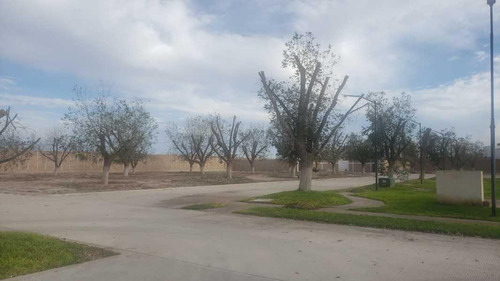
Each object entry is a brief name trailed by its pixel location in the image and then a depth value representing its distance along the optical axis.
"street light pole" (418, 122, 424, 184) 34.87
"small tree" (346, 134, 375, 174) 54.97
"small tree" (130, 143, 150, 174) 36.74
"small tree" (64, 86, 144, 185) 27.19
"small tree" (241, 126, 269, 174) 56.34
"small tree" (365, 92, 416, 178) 30.97
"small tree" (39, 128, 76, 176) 40.43
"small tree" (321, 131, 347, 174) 53.09
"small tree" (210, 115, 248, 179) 40.88
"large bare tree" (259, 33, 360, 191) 18.45
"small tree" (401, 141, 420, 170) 34.66
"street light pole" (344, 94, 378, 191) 28.92
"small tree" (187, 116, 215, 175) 47.31
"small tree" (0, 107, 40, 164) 17.93
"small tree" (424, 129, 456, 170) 45.94
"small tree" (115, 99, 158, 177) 28.50
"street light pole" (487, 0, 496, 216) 12.78
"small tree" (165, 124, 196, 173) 50.11
